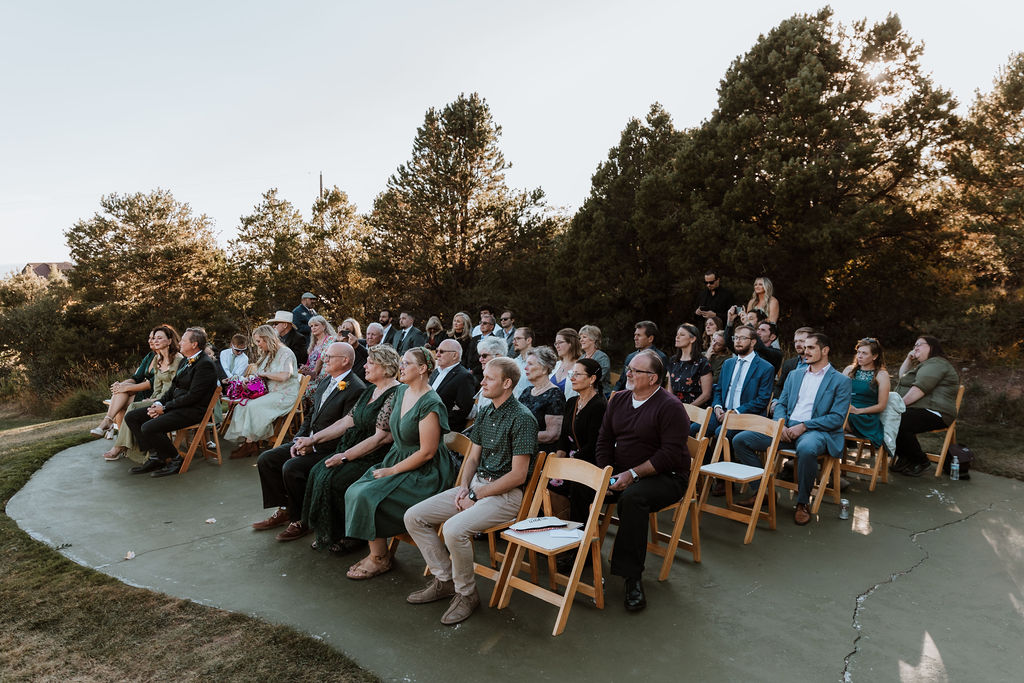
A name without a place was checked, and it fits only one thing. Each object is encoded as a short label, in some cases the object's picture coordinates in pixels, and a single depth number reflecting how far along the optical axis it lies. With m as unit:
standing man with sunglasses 9.02
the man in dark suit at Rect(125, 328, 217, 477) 6.39
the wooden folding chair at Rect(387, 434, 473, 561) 4.03
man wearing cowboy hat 8.45
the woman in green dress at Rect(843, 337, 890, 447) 5.69
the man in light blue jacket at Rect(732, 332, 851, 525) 4.93
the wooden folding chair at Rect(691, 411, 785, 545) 4.45
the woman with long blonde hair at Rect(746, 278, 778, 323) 8.25
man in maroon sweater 3.54
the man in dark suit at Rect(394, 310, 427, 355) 9.32
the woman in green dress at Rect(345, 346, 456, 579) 3.83
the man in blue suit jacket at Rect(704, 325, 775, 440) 5.80
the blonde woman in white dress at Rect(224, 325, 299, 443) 6.86
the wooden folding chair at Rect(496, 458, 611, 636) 3.18
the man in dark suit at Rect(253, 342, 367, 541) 4.63
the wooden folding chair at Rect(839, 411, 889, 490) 5.66
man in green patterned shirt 3.45
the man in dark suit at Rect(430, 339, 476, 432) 5.55
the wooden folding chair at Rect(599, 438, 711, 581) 3.85
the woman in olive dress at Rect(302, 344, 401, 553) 4.29
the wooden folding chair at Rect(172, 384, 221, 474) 6.52
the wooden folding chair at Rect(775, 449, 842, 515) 5.02
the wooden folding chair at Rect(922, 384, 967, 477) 6.08
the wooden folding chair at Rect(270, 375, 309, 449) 6.06
